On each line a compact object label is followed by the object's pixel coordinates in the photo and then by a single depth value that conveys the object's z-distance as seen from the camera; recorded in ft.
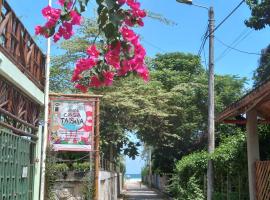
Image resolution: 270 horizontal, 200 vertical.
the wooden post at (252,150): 37.45
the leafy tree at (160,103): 89.35
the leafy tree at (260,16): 77.41
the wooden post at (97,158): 48.36
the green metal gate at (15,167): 27.04
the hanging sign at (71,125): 47.03
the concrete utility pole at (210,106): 56.54
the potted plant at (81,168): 62.23
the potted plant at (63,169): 60.70
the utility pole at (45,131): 37.35
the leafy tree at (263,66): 86.33
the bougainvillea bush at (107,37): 12.16
